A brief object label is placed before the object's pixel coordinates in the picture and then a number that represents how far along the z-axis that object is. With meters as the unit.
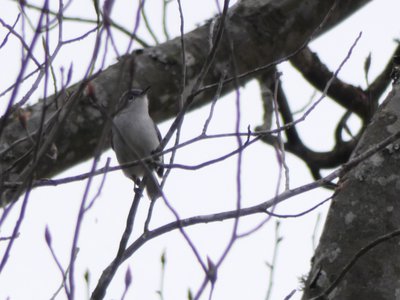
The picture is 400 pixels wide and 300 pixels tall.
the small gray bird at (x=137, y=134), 11.37
